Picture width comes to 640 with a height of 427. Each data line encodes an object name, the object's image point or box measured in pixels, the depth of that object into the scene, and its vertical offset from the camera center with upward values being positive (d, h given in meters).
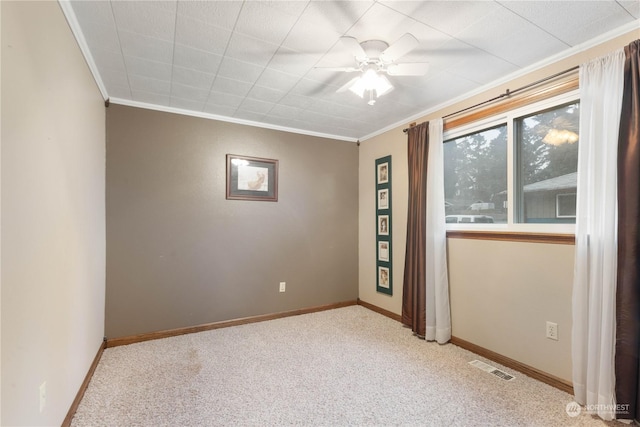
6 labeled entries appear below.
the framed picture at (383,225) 3.73 -0.20
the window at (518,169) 2.18 +0.35
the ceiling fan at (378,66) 1.82 +0.95
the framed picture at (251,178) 3.42 +0.37
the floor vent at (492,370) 2.24 -1.27
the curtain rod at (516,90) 2.08 +0.96
